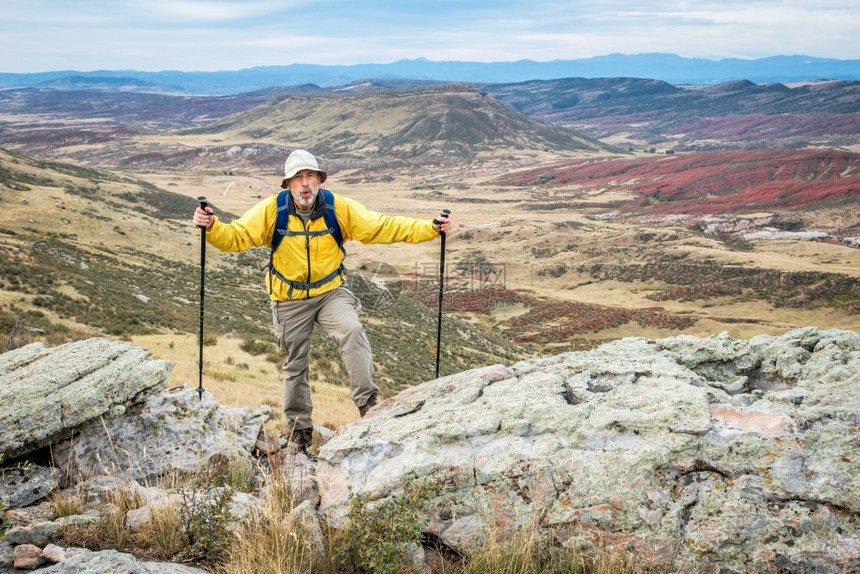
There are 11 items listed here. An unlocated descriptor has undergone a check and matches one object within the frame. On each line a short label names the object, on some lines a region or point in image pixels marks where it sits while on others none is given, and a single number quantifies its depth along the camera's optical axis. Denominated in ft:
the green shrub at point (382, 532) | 11.82
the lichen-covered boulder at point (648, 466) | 12.22
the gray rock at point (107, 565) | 10.92
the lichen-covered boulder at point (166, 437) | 17.08
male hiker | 20.56
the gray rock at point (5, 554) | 11.39
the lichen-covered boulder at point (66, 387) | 15.28
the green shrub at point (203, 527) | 12.35
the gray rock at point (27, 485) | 14.32
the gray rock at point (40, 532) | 11.96
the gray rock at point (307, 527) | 12.42
